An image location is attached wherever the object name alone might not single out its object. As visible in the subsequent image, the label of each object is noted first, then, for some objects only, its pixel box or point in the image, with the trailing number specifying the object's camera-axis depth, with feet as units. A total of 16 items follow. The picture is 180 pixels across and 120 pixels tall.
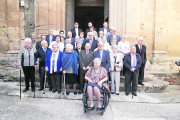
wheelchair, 13.05
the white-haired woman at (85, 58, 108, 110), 13.46
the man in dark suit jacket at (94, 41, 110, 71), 16.98
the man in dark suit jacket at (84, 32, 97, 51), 19.19
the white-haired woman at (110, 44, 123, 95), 17.49
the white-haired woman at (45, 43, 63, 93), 16.91
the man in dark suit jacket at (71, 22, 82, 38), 24.11
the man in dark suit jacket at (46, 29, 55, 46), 21.23
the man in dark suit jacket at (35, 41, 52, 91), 17.76
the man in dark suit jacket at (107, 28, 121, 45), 21.35
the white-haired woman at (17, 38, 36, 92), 17.04
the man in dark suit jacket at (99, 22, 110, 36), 23.37
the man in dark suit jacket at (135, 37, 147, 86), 19.48
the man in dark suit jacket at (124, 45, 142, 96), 17.42
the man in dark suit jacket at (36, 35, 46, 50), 19.54
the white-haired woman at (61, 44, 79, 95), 16.72
